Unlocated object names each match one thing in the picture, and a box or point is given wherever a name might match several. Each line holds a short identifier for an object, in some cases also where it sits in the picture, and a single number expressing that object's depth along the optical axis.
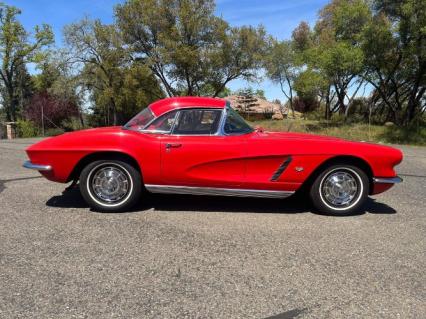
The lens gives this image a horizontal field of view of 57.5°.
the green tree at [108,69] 30.62
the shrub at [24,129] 25.73
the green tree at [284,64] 40.35
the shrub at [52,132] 27.44
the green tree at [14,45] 38.25
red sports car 4.71
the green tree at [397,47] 19.30
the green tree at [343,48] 21.70
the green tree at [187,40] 29.69
